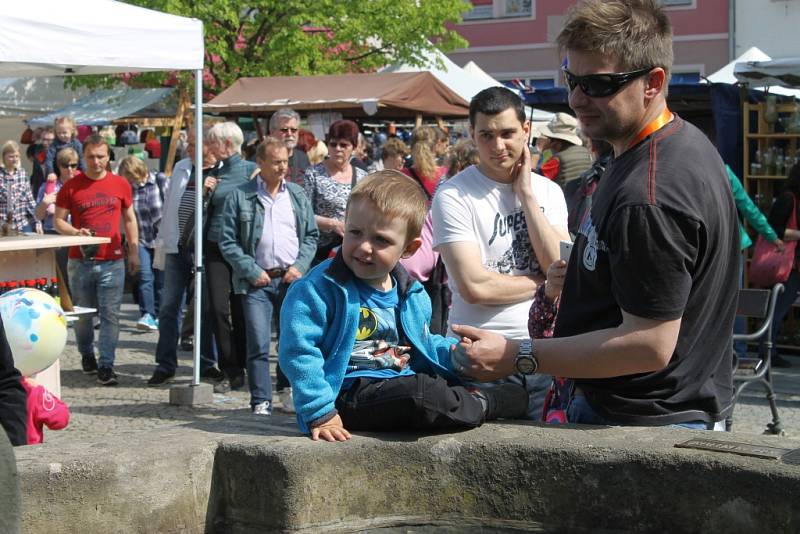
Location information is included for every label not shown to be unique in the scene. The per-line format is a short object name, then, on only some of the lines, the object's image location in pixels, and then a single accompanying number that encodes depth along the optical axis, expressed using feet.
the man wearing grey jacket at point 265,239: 25.50
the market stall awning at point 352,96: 52.37
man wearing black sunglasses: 8.55
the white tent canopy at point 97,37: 24.84
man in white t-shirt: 14.24
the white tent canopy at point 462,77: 65.00
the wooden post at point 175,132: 52.95
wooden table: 25.79
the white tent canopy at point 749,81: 33.91
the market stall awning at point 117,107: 88.02
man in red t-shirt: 31.27
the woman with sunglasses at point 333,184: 27.50
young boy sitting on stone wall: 10.37
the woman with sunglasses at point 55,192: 38.73
